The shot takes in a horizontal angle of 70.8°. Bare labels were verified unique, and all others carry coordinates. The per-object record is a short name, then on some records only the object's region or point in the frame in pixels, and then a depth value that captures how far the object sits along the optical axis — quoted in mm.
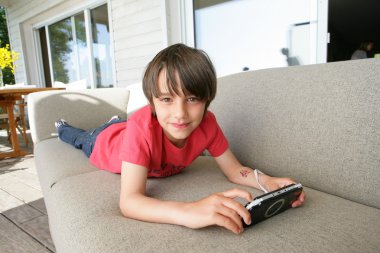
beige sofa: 644
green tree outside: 9872
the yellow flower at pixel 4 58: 3738
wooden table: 3498
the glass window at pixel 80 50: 4977
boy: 678
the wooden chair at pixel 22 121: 4156
